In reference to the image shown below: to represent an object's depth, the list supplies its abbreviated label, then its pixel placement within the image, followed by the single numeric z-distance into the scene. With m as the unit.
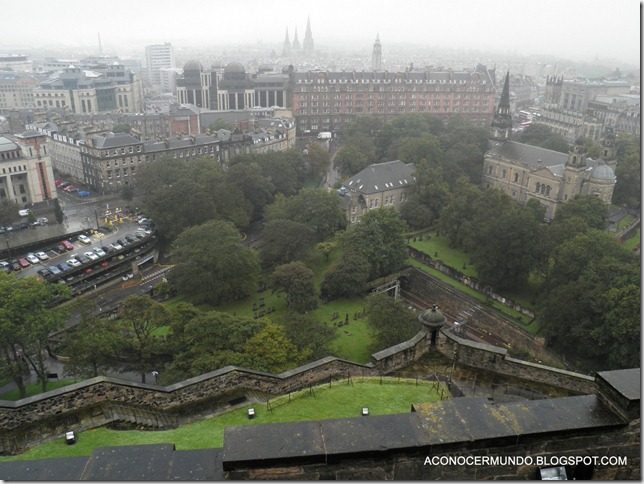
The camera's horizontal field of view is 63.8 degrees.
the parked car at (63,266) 58.62
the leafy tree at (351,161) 91.75
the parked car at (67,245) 65.69
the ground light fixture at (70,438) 17.30
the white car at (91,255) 61.95
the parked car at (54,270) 57.33
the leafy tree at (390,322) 40.03
